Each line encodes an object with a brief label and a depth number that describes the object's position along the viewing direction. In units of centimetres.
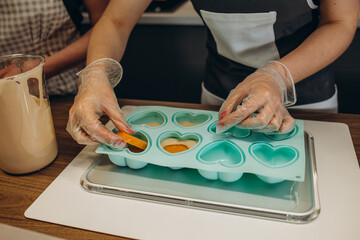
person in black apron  70
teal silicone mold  60
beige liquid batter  61
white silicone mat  55
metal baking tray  58
